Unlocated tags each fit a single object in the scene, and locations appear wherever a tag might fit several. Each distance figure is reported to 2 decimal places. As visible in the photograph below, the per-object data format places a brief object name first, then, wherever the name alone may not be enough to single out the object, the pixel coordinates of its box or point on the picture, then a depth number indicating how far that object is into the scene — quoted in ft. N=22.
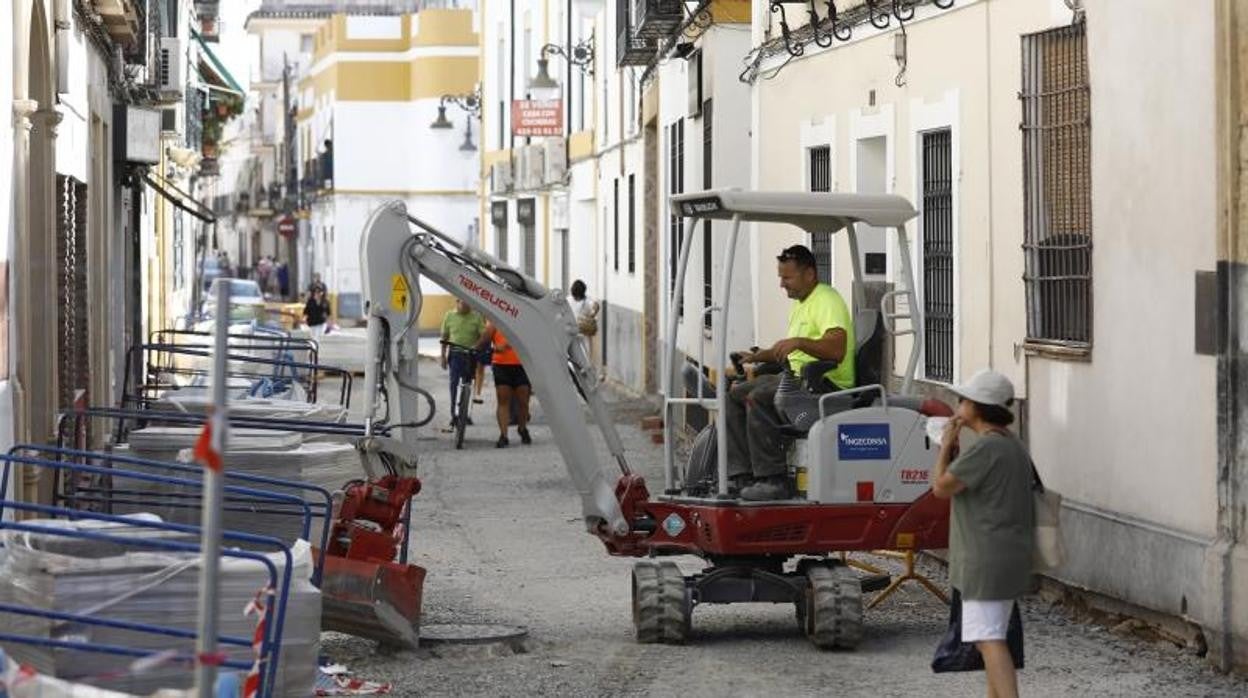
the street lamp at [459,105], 171.62
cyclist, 85.40
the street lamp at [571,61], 115.34
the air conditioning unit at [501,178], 150.10
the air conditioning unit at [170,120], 88.22
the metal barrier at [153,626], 25.03
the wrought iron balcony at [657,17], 77.51
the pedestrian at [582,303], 96.56
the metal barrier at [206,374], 52.54
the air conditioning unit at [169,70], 83.41
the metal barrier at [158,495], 29.40
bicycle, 78.74
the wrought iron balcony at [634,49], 86.79
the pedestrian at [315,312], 145.18
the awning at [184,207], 77.87
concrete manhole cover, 37.37
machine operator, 38.88
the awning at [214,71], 121.39
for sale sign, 127.54
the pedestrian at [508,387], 79.10
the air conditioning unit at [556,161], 129.70
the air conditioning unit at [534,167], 135.95
